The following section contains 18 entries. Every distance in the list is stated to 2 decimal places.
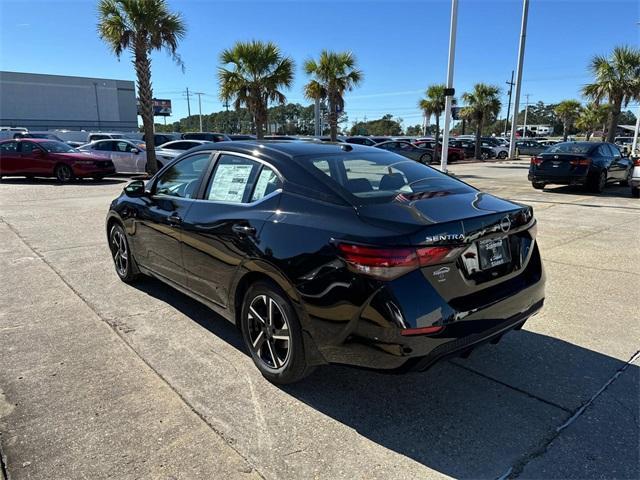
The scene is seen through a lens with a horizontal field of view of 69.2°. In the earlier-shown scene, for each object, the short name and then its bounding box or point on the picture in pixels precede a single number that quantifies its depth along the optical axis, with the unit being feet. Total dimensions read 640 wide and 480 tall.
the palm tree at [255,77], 64.75
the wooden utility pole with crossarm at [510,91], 214.48
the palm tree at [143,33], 55.98
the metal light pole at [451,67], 53.72
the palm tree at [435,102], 107.14
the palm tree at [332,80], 73.51
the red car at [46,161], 52.49
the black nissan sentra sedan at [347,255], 8.13
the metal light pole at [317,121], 128.24
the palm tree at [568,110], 178.60
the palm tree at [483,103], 116.88
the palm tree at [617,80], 82.74
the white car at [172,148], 59.96
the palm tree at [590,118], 169.30
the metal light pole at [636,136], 108.88
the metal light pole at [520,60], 77.69
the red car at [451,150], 100.17
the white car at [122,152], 60.85
